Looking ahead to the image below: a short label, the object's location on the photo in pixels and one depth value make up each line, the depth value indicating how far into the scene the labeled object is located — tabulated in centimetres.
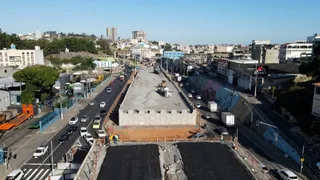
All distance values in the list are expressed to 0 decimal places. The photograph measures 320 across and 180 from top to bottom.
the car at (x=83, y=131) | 3520
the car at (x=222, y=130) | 3496
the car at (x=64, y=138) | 3302
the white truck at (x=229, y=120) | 3883
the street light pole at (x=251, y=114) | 3786
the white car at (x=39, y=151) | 2858
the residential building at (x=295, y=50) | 9294
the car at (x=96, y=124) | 3823
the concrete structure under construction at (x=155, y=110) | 3796
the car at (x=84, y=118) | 4173
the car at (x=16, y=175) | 2316
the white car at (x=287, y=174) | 2254
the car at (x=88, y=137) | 3269
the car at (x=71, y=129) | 3610
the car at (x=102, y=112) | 4552
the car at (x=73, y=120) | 3983
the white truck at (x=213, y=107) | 4855
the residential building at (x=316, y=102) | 3146
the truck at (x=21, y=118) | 3668
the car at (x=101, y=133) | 3386
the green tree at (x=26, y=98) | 4367
